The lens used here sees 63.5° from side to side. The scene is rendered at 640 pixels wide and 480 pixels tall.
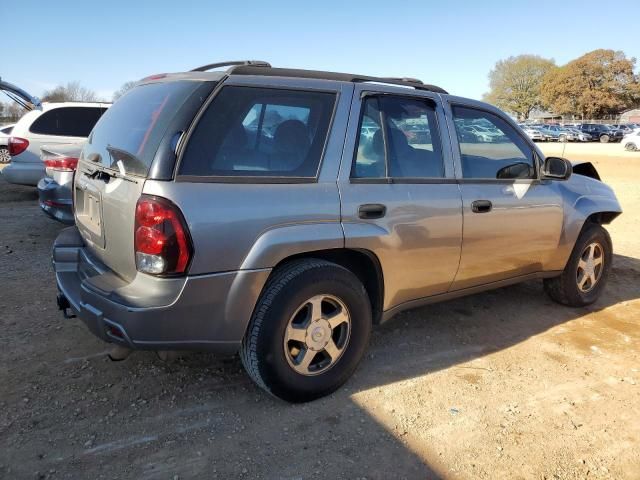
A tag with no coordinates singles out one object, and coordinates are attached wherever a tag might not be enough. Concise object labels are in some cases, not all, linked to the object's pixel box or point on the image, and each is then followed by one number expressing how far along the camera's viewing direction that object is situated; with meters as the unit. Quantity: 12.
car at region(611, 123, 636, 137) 46.62
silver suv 2.55
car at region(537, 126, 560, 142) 46.97
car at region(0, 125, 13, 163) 15.82
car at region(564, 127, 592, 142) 46.11
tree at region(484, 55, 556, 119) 84.94
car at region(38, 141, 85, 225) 5.73
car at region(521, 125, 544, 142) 47.86
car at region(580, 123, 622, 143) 45.94
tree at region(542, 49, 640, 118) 70.69
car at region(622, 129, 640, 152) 31.28
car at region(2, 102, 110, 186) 8.39
